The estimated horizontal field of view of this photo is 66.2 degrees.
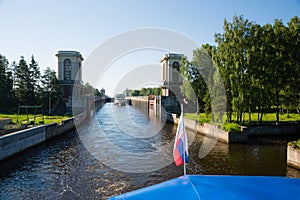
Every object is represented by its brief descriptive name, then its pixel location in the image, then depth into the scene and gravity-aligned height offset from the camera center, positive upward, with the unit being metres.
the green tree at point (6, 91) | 36.59 +1.92
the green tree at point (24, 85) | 38.38 +3.01
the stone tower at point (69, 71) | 51.56 +7.55
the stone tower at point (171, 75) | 54.70 +7.53
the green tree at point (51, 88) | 40.77 +2.72
